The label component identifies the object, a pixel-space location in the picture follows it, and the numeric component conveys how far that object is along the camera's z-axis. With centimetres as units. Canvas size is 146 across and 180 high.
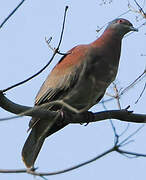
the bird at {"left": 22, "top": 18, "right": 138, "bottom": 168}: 1082
